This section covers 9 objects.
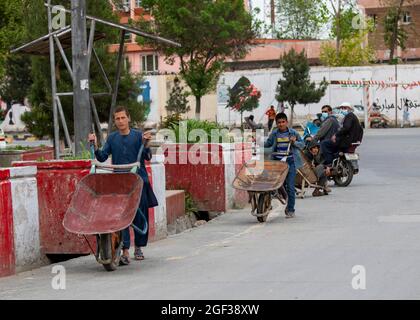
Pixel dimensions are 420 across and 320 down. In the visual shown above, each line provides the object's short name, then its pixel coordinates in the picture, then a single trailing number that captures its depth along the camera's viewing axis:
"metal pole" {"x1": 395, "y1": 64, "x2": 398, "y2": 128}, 66.06
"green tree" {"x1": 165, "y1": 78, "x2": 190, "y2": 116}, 65.69
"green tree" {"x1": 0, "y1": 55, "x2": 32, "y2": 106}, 66.25
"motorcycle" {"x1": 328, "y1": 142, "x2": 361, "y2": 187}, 21.86
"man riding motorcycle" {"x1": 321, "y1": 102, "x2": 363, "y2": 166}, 21.72
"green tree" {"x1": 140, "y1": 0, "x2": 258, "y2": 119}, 48.91
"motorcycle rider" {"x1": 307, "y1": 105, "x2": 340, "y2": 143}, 21.99
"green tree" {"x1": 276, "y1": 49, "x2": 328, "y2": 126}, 62.88
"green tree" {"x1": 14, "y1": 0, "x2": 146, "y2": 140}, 27.92
